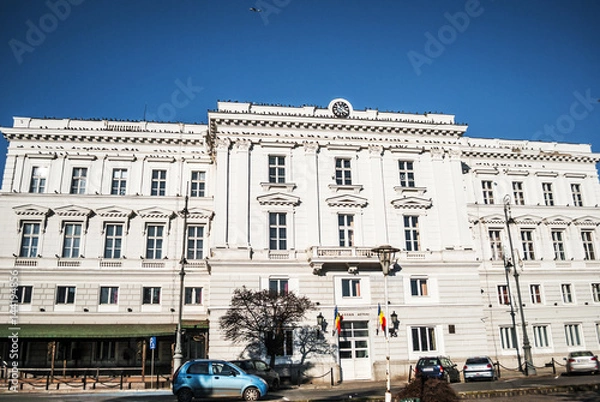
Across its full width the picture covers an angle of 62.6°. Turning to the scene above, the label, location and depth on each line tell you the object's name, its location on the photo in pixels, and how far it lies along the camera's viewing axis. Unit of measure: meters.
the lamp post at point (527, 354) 32.62
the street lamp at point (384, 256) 20.97
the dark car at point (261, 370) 26.44
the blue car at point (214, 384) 21.14
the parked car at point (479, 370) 28.73
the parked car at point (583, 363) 30.06
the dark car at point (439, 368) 27.19
